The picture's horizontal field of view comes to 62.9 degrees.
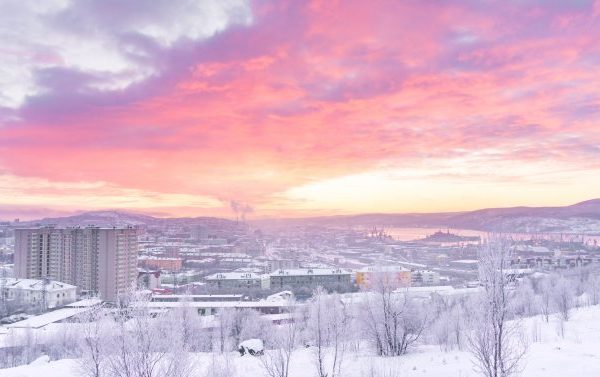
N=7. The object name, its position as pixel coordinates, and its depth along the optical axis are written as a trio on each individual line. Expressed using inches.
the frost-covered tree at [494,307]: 525.0
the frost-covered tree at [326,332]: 837.2
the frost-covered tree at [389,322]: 1080.2
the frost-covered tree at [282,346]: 769.0
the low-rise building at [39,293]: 2768.2
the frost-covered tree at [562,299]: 1471.5
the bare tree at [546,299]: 1766.7
